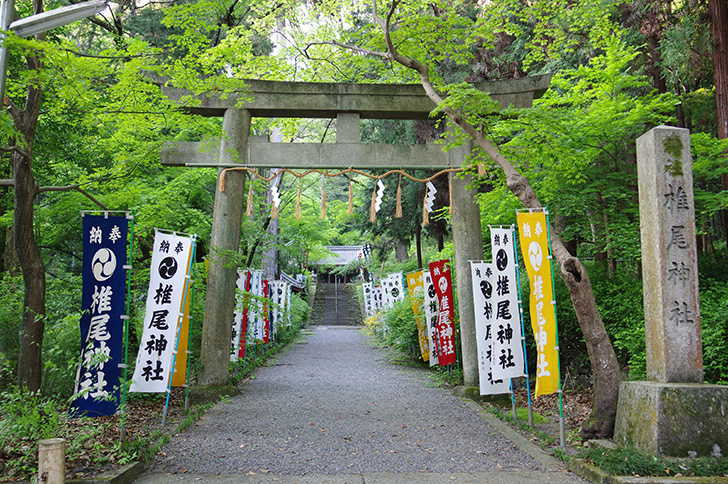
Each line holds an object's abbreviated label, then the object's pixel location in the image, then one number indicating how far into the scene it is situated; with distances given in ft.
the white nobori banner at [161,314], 22.22
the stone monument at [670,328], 15.66
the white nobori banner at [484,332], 25.43
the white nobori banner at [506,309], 24.47
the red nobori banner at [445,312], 35.99
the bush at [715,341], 21.18
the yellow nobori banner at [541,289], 20.17
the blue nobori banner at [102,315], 16.93
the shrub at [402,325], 45.98
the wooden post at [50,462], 13.05
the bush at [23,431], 14.38
